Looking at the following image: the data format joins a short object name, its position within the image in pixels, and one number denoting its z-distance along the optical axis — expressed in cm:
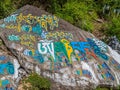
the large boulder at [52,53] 391
